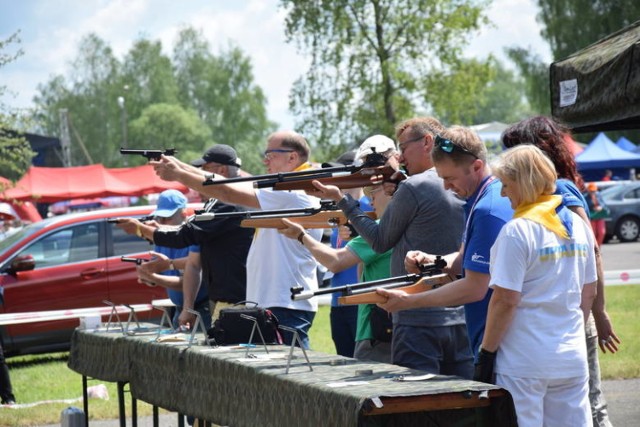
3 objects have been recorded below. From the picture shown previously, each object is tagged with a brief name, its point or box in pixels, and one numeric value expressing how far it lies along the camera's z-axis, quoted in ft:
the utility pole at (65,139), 179.46
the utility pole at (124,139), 247.07
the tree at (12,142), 74.70
